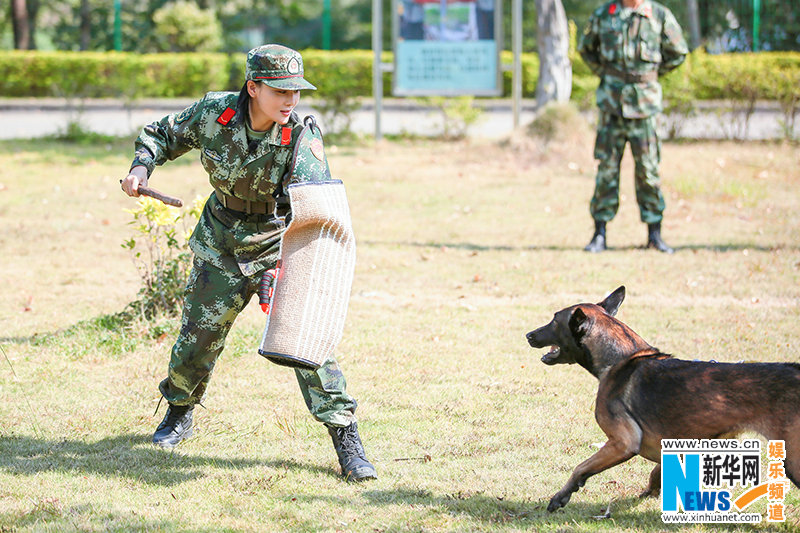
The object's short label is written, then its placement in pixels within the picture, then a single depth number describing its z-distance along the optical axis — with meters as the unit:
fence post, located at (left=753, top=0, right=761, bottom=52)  23.70
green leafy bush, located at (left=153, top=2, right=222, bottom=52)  27.12
